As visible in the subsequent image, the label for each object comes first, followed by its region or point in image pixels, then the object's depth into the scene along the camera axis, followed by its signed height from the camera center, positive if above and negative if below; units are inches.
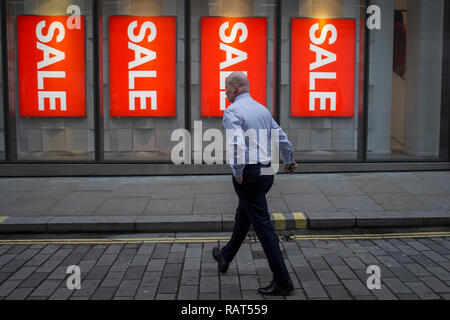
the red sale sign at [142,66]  380.8 +48.5
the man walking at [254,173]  160.4 -17.7
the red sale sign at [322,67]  390.0 +48.9
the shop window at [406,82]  392.5 +36.4
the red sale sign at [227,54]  384.5 +59.6
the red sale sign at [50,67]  378.6 +47.2
